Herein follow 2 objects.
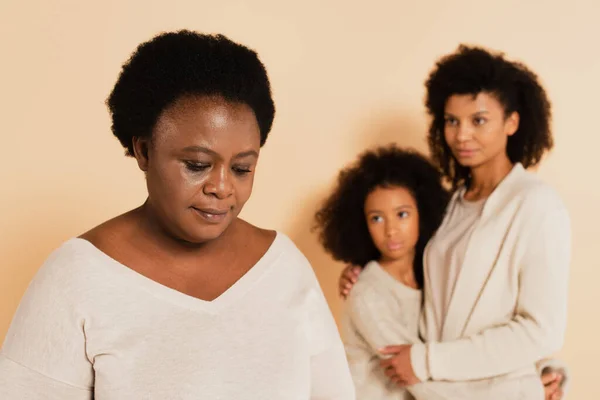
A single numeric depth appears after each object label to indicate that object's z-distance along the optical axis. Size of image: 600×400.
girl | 1.76
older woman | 0.91
